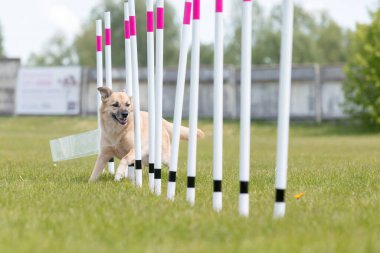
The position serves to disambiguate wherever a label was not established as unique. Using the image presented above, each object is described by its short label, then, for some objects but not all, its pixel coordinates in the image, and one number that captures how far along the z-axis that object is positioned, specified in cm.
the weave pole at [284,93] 929
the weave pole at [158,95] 1339
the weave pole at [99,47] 1803
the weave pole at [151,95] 1439
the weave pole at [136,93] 1532
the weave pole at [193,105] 1134
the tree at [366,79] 6366
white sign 6812
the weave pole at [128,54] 1573
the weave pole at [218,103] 1069
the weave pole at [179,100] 1220
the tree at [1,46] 15537
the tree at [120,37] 11187
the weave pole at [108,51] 1735
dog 1675
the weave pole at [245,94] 982
